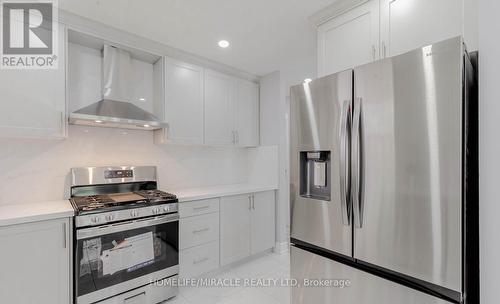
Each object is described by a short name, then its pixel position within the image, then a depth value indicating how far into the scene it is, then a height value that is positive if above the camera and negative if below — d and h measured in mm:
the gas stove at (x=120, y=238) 1753 -698
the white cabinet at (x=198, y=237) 2338 -879
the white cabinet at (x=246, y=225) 2689 -900
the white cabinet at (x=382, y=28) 1336 +805
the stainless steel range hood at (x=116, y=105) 2102 +460
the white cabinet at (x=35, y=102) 1724 +398
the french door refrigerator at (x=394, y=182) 952 -144
